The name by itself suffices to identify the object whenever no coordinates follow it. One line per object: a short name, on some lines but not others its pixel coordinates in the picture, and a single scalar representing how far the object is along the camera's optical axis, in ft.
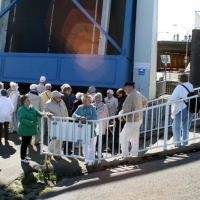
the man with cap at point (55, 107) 25.75
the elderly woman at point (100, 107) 27.84
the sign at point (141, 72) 47.32
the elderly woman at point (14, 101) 34.40
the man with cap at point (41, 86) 36.41
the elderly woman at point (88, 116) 23.63
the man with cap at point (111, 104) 31.24
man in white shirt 24.54
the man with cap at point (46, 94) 32.53
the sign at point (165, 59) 89.92
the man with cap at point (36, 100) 30.37
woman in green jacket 25.50
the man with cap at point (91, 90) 32.14
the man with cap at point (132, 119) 24.25
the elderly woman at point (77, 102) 29.63
